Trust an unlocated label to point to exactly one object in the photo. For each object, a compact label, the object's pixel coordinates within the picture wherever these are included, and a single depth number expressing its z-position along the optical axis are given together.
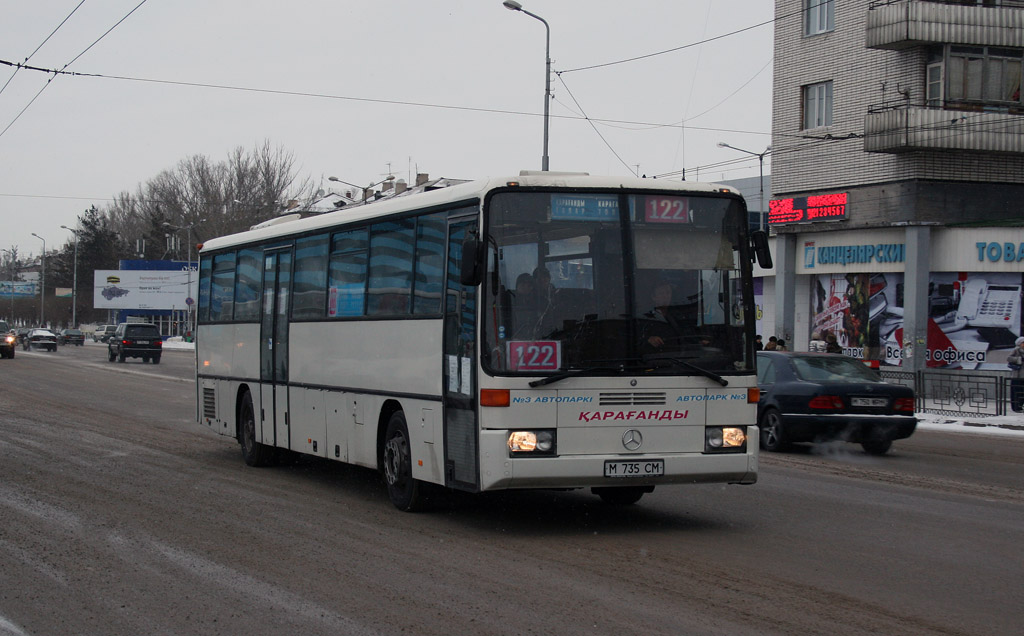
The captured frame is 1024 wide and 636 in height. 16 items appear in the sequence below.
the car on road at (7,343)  55.72
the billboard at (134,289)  107.38
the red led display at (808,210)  34.81
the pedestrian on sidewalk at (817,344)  31.58
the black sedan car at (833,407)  16.34
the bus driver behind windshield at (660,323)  9.30
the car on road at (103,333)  93.88
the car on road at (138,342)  54.25
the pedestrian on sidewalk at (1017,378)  23.97
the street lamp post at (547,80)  33.56
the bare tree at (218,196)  82.62
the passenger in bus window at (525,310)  9.12
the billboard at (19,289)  130.25
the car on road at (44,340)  74.94
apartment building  31.70
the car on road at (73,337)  91.31
